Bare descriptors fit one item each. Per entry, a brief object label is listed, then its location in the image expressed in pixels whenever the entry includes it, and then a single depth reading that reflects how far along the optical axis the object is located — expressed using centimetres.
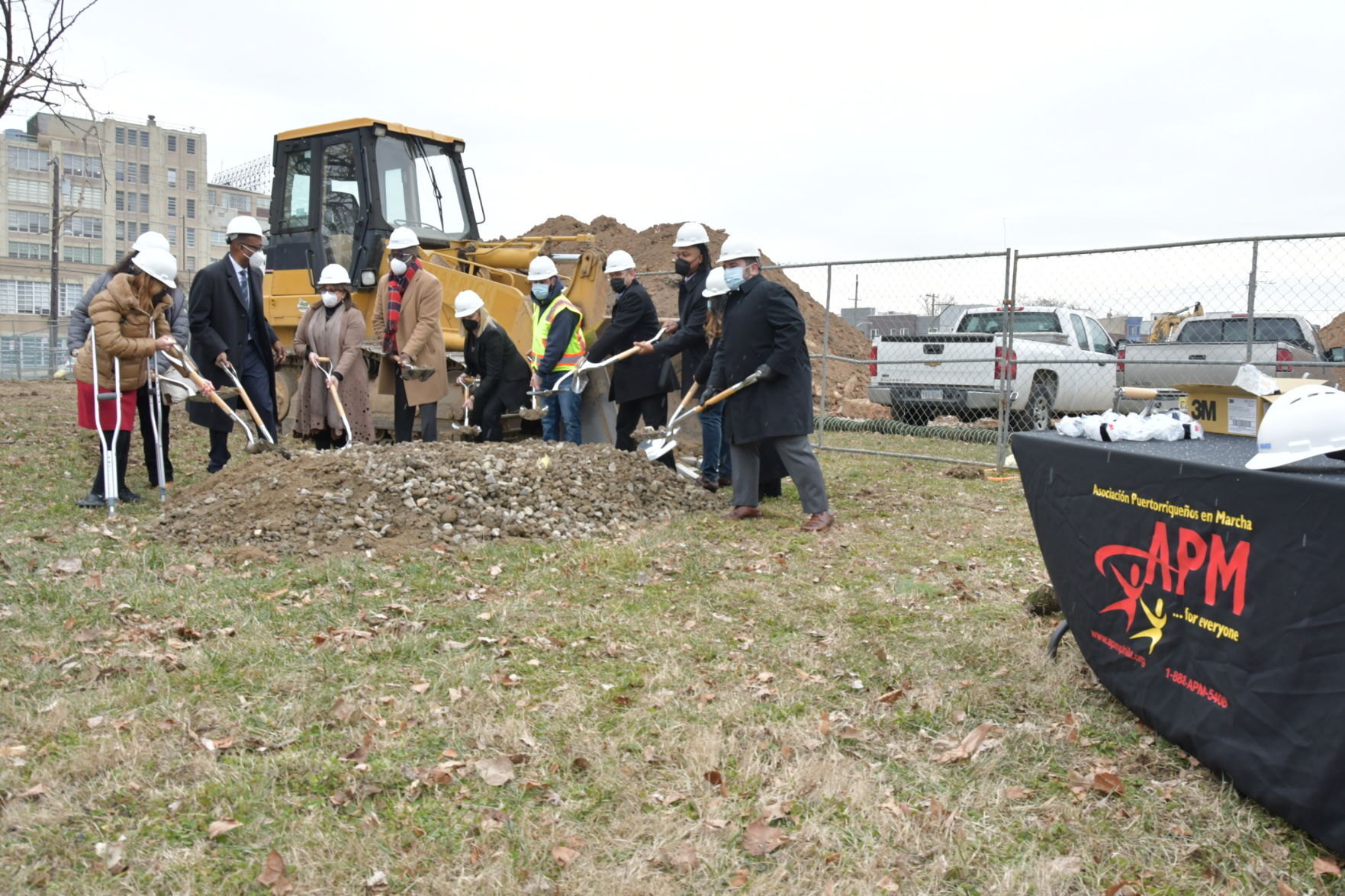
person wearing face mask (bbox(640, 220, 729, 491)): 868
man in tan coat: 890
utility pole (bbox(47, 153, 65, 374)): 2173
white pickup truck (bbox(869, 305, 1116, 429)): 1292
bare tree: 805
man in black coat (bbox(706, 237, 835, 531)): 727
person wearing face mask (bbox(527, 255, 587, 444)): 927
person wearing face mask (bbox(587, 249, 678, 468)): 910
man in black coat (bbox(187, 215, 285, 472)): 834
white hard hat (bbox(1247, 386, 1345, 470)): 307
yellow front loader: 1052
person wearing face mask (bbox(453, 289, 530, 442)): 923
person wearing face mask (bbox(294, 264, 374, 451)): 886
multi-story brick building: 5941
